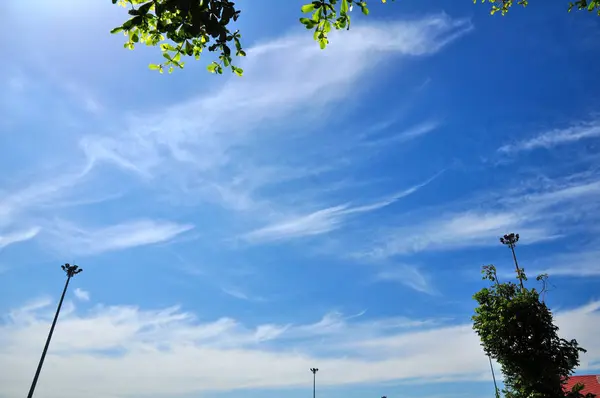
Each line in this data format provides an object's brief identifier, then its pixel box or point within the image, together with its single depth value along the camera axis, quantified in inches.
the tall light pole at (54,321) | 1084.6
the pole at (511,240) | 1403.8
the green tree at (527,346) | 749.3
